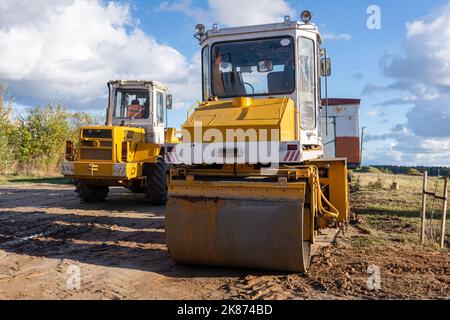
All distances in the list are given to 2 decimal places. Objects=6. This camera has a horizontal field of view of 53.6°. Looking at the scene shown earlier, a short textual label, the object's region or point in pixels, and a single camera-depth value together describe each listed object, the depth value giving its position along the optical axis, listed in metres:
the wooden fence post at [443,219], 7.24
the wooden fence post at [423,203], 7.54
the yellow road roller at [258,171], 5.23
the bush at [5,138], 22.44
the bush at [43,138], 25.00
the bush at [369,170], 32.19
